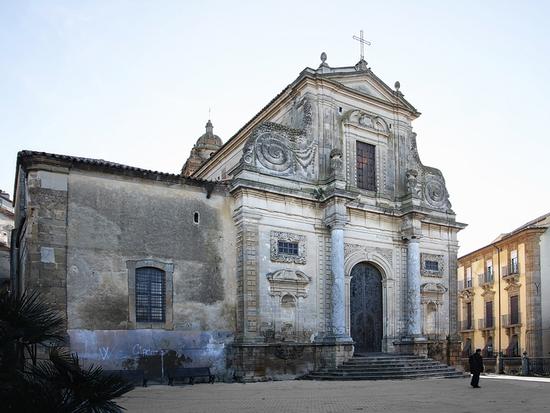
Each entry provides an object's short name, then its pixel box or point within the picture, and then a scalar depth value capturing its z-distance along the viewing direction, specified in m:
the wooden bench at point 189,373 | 17.77
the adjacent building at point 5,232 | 27.26
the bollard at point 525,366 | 29.98
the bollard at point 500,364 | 32.04
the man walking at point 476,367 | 17.09
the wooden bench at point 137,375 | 17.09
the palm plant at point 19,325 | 5.93
